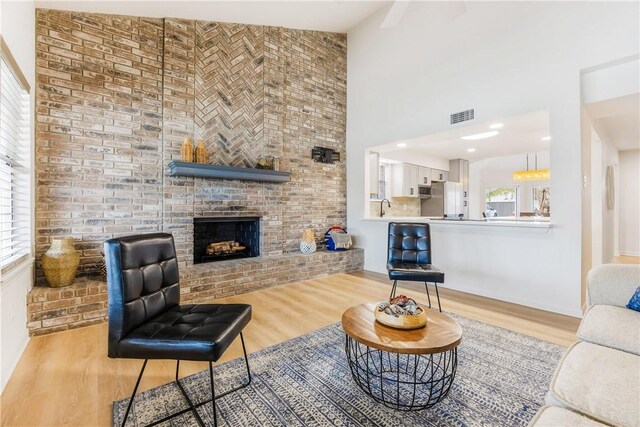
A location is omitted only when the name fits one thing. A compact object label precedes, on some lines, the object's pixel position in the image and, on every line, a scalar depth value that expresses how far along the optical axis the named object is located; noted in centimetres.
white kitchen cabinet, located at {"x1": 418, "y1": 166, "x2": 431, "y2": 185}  714
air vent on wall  373
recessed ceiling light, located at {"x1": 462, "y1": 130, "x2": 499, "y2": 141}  415
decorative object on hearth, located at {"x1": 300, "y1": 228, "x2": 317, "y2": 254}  473
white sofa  94
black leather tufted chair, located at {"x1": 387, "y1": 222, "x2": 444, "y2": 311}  343
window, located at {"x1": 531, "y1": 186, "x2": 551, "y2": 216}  927
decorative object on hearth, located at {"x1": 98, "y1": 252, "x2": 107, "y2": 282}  305
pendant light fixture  680
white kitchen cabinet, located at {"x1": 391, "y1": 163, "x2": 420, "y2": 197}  673
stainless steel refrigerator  764
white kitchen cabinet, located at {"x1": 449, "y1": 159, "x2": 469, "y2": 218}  798
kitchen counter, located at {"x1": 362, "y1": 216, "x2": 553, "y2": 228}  322
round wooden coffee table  149
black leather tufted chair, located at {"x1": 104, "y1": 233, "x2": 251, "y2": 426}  142
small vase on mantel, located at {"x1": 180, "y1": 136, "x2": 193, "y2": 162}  358
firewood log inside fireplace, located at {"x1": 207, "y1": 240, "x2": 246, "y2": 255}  412
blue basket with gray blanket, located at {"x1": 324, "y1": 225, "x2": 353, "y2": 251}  501
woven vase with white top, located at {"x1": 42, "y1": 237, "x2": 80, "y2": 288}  268
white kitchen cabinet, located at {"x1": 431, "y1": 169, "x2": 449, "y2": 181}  752
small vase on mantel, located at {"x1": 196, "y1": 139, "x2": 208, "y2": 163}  370
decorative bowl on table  167
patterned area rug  153
